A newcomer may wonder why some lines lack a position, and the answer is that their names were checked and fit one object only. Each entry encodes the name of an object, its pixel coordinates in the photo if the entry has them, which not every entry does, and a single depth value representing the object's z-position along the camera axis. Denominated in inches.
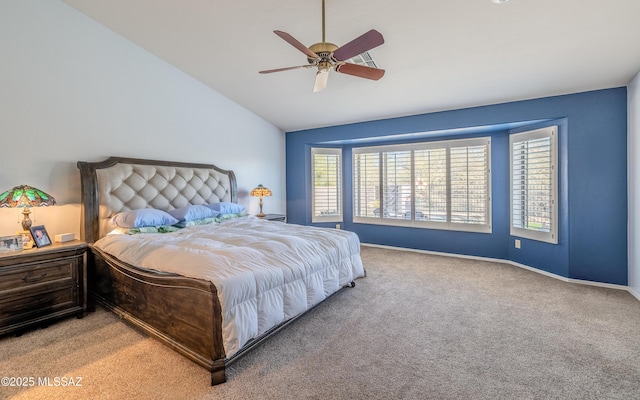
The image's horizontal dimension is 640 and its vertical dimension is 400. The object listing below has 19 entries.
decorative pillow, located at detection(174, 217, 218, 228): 147.6
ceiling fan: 85.9
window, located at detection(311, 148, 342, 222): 241.3
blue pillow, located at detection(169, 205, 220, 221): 149.2
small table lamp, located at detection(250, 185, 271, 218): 206.7
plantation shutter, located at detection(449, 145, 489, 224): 188.4
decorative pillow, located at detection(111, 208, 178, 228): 127.9
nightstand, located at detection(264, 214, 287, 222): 204.5
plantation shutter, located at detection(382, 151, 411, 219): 215.6
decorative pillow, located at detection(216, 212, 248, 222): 167.0
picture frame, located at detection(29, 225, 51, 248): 107.3
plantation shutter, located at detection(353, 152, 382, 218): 229.5
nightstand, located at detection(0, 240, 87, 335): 95.7
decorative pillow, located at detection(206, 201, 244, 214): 172.1
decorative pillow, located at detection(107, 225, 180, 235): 125.2
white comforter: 75.9
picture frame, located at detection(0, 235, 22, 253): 100.0
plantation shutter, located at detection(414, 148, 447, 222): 201.6
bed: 75.0
